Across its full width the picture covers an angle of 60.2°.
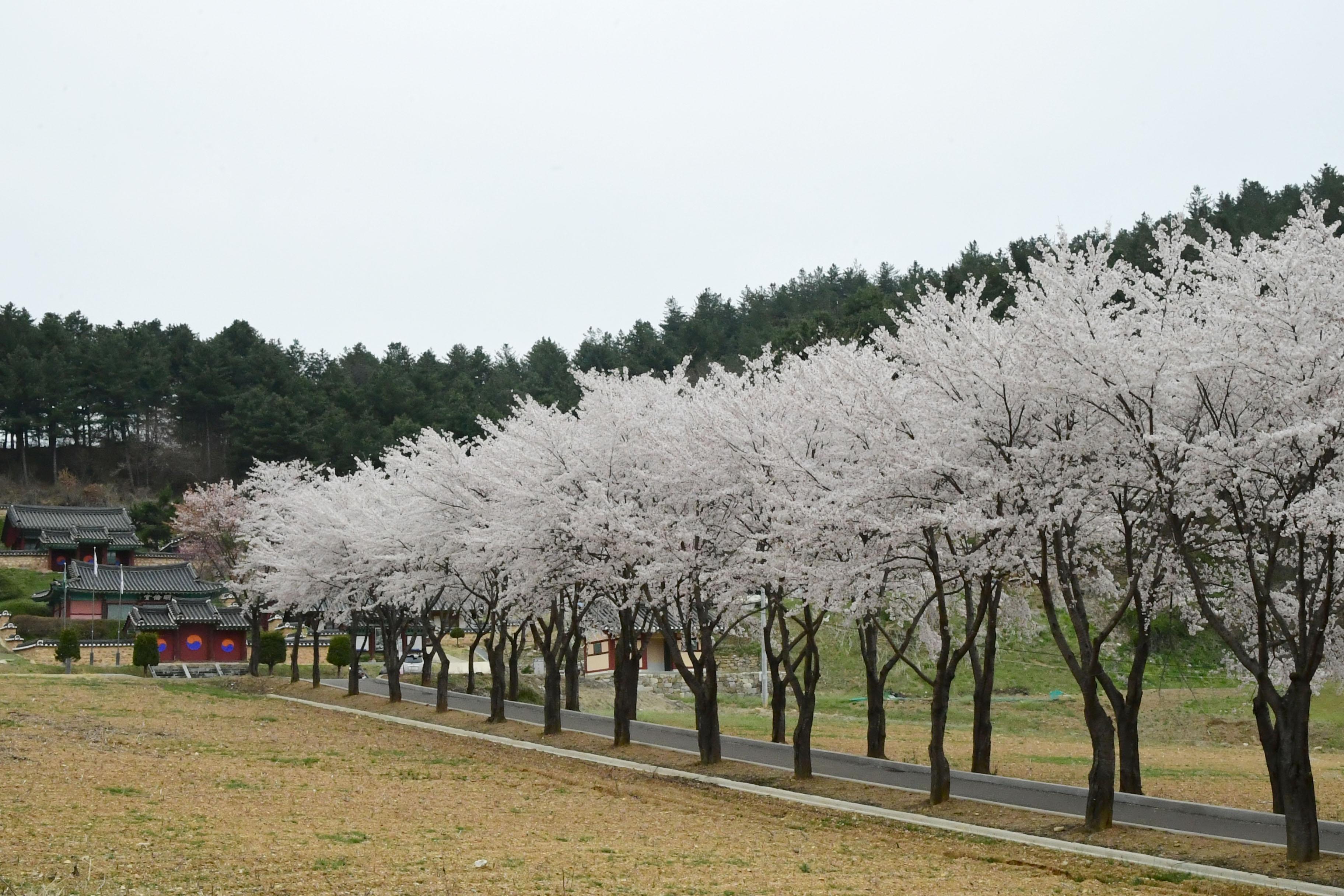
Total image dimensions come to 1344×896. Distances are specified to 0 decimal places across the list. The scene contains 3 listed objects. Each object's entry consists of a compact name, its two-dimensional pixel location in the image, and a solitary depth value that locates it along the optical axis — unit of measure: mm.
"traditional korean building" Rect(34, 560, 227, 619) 65188
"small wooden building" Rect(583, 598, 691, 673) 56406
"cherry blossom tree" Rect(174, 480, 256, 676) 65125
